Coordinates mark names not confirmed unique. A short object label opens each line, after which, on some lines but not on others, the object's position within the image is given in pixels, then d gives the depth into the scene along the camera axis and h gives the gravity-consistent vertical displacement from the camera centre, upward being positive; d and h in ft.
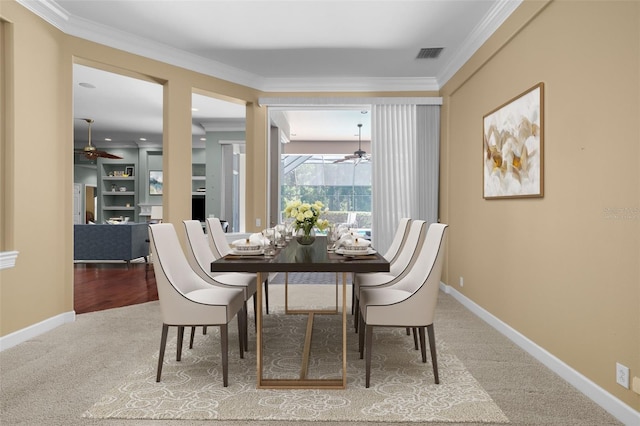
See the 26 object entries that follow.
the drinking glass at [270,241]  8.46 -0.81
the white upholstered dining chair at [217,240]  11.89 -1.06
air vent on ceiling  13.91 +5.57
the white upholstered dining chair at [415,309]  7.43 -1.94
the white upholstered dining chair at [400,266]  9.95 -1.60
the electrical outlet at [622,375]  6.33 -2.71
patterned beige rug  6.42 -3.38
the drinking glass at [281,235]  10.16 -0.77
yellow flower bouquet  9.81 -0.27
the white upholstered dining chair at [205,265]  9.76 -1.56
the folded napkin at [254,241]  8.12 -0.75
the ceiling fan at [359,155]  28.04 +3.79
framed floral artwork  8.96 +1.54
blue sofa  21.17 -1.97
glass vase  10.03 -0.78
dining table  6.93 -1.06
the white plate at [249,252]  7.83 -0.92
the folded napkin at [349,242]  8.26 -0.76
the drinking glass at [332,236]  9.66 -0.74
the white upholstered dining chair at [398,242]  11.62 -1.07
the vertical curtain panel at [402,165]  16.97 +1.81
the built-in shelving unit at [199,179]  31.01 +2.13
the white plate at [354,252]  7.83 -0.92
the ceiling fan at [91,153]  25.10 +3.38
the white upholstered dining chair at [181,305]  7.34 -1.87
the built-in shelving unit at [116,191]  32.94 +1.16
